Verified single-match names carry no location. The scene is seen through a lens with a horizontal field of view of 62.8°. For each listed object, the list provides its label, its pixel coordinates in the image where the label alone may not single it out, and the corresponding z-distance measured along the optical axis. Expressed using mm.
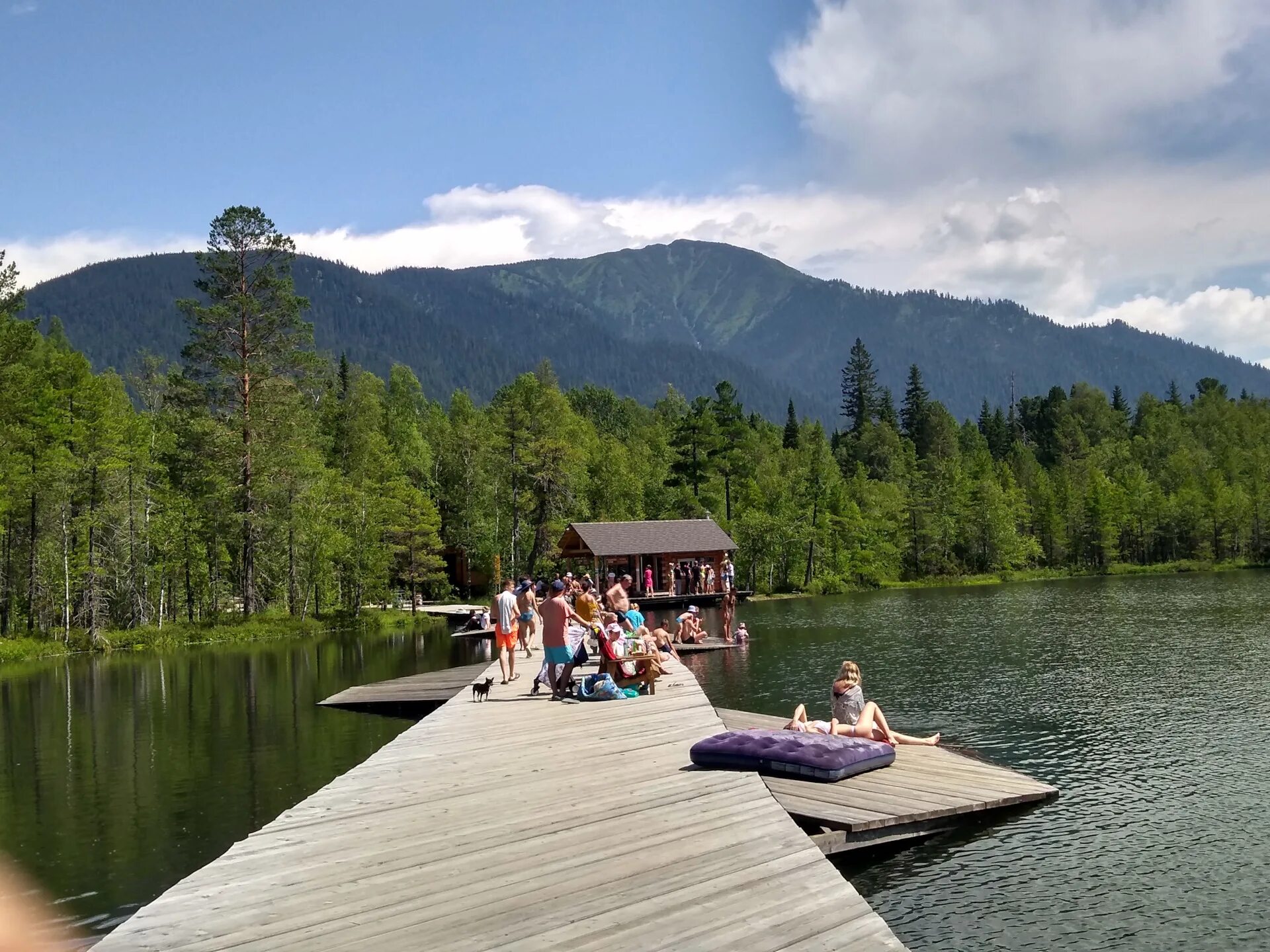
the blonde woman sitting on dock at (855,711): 13250
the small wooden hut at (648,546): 54875
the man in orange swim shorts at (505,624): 19797
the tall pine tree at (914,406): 118375
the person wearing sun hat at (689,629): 33781
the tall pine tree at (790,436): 108125
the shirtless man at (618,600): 23859
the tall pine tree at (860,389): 125500
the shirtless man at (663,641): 24516
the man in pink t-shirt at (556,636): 16516
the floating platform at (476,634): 40562
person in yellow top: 20891
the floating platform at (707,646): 31781
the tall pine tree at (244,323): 44844
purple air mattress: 11367
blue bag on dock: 17047
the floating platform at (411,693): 22000
